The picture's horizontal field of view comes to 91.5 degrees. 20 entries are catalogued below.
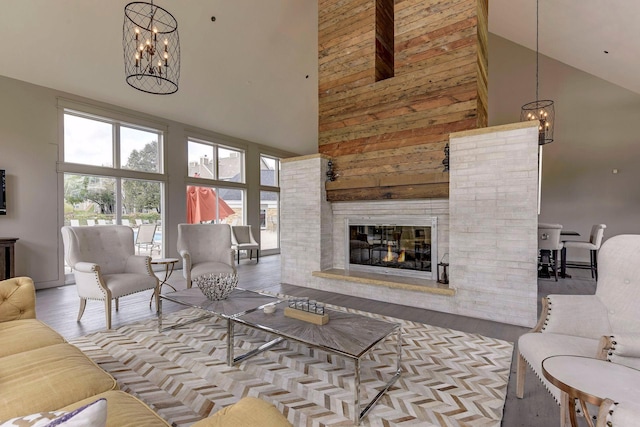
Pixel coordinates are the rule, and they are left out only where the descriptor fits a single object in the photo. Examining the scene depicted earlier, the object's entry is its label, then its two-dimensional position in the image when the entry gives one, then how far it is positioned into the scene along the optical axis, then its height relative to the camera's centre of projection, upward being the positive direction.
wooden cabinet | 4.09 -0.69
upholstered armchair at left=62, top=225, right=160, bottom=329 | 3.06 -0.64
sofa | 0.97 -0.73
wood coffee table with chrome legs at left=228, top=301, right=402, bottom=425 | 1.76 -0.83
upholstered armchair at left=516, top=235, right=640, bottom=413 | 1.67 -0.64
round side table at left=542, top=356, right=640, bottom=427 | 1.15 -0.69
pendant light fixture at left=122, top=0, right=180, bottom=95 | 4.32 +2.46
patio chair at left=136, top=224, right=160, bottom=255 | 6.01 -0.63
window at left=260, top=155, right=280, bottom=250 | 8.59 +0.06
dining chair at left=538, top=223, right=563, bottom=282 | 5.05 -0.55
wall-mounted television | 4.30 +0.16
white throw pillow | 0.61 -0.43
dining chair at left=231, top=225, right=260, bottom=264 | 7.22 -0.80
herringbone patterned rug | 1.79 -1.19
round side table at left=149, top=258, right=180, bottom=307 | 4.31 -0.79
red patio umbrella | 6.97 +0.01
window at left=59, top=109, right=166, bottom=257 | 5.16 +0.59
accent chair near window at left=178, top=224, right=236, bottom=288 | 4.18 -0.57
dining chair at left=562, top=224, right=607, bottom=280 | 5.32 -0.68
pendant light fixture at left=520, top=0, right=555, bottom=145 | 5.66 +1.80
